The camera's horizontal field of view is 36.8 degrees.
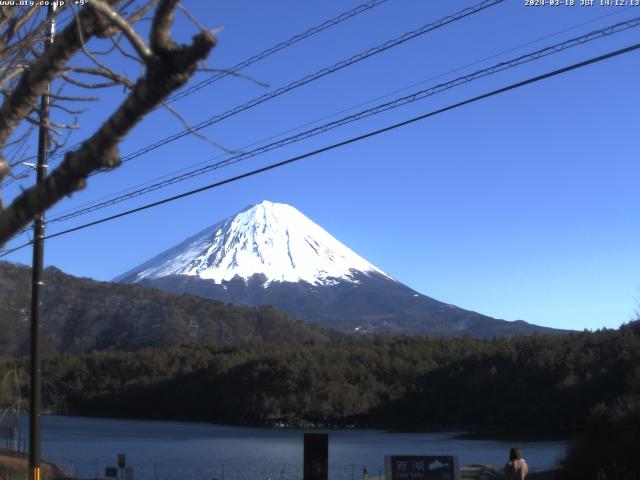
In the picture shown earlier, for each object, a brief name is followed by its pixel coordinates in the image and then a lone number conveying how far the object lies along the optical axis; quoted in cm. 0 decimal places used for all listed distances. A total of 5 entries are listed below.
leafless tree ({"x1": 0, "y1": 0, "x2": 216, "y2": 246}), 479
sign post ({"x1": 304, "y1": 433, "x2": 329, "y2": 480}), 1352
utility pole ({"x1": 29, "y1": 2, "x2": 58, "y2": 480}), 1512
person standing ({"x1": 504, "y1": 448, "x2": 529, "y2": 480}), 1401
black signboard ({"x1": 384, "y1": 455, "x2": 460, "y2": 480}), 1482
